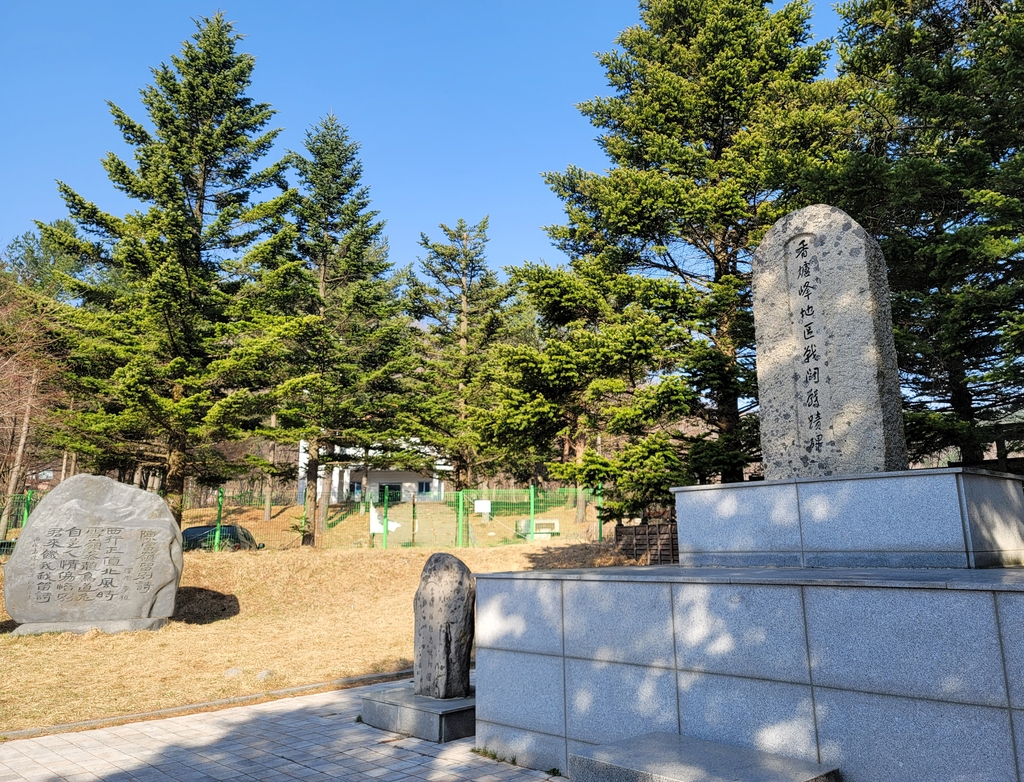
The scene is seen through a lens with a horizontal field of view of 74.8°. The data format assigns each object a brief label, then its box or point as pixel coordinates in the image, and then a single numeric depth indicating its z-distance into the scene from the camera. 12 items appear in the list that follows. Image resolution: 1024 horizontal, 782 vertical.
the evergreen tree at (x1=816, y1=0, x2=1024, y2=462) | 10.73
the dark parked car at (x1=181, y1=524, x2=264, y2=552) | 20.05
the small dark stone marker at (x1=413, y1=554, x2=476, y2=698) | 7.01
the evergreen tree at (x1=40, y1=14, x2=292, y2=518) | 18.75
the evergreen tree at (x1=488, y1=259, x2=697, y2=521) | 13.48
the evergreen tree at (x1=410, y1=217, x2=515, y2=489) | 28.41
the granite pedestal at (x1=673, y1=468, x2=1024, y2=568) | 5.21
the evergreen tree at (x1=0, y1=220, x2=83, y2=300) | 27.94
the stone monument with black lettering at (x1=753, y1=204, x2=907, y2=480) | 6.80
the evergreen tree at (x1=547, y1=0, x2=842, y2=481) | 13.79
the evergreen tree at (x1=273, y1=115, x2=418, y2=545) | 24.28
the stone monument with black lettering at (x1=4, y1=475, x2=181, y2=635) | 12.12
